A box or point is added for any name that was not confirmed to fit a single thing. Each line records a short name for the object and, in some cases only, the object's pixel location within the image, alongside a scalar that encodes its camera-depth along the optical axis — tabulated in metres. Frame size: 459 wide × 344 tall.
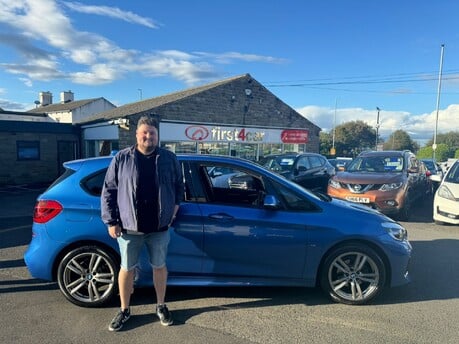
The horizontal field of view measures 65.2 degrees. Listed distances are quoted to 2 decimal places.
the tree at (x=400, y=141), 81.87
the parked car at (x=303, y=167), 10.71
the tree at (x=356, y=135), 72.12
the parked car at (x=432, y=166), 14.30
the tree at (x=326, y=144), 59.94
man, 3.11
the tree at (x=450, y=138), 81.19
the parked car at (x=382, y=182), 8.01
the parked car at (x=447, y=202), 7.64
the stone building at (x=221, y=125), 18.44
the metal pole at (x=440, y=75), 32.84
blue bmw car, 3.65
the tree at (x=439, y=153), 45.31
